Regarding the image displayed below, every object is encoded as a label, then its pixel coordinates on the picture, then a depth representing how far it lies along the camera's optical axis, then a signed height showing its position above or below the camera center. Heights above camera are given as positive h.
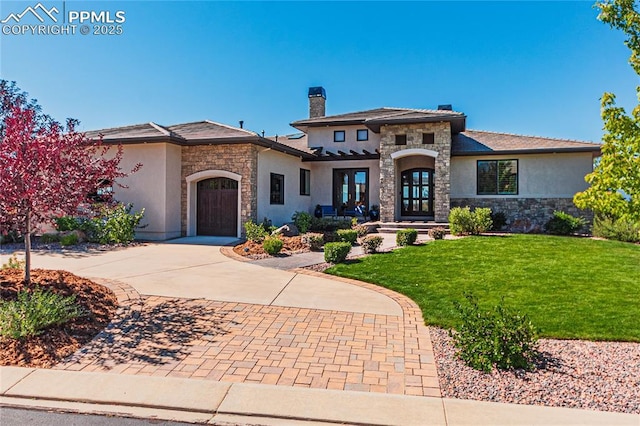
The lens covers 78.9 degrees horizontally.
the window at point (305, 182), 20.20 +1.41
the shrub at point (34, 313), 4.77 -1.37
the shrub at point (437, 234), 13.72 -0.92
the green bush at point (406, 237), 12.43 -0.94
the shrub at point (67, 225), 14.26 -0.59
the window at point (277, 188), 17.29 +0.90
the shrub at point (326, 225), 16.89 -0.74
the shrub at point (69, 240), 13.33 -1.07
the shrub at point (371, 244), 11.38 -1.05
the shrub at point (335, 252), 10.14 -1.15
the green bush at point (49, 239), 13.84 -1.07
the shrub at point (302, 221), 16.27 -0.57
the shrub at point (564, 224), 15.69 -0.67
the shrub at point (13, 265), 7.57 -1.11
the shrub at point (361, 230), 15.03 -0.86
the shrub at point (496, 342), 4.20 -1.51
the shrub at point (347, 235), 12.47 -0.87
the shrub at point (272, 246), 11.53 -1.12
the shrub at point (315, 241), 12.32 -1.05
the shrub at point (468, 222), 14.71 -0.54
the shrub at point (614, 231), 14.12 -0.88
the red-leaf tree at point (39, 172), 5.62 +0.56
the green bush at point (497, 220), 17.09 -0.54
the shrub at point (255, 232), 13.63 -0.86
